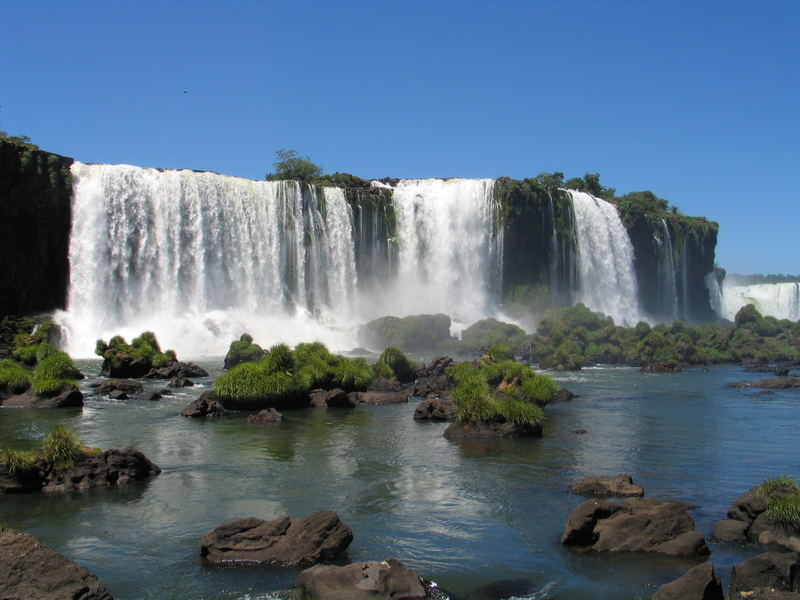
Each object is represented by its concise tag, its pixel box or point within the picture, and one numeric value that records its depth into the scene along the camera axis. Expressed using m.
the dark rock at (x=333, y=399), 26.41
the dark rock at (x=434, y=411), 23.52
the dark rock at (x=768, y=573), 8.70
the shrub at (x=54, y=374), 25.78
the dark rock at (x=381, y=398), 27.70
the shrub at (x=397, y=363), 33.09
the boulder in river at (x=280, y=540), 10.59
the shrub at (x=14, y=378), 26.41
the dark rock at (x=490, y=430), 20.06
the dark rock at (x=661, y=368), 43.06
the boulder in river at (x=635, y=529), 10.91
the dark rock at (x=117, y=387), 28.86
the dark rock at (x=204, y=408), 23.78
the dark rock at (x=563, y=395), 28.42
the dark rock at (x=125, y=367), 34.03
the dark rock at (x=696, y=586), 8.50
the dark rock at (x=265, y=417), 22.70
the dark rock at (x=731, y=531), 11.50
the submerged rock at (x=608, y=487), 13.80
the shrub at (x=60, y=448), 14.80
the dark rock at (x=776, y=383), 34.69
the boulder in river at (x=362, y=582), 8.86
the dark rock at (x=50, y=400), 25.23
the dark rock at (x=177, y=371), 34.50
